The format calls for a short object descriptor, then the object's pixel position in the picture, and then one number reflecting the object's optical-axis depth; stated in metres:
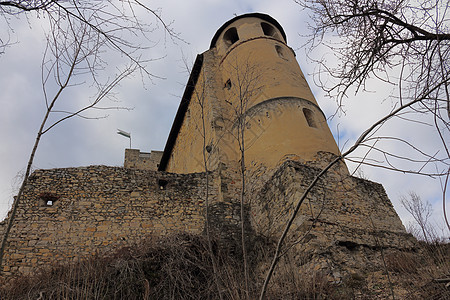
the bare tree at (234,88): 10.23
